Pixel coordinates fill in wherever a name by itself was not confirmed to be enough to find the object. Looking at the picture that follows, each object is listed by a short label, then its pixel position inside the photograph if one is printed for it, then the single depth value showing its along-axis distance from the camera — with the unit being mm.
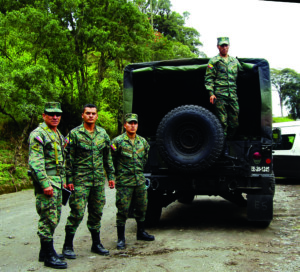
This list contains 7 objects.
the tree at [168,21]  45281
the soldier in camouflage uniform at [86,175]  4668
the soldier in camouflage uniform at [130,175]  5250
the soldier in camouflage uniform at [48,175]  4238
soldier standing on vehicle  5910
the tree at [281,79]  62375
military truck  5672
